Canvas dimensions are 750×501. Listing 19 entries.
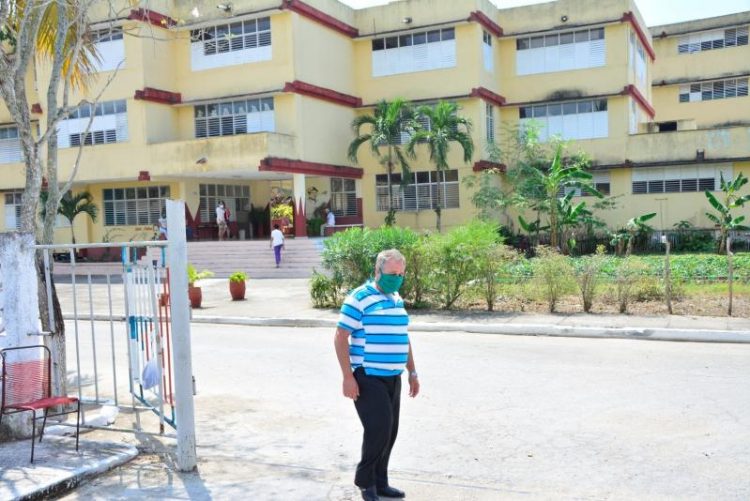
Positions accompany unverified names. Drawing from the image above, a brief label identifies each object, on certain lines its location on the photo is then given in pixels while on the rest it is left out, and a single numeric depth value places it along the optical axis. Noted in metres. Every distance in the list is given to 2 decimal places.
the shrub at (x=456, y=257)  14.27
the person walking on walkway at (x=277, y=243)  25.58
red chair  6.11
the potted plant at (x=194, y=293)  17.19
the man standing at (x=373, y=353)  4.89
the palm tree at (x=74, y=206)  31.09
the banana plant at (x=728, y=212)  25.44
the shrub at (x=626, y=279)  13.52
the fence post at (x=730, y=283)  12.73
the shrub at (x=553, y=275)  13.85
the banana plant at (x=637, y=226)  27.97
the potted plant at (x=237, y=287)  18.56
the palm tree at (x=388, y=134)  29.33
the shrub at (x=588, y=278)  13.67
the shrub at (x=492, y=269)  14.28
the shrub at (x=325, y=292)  15.95
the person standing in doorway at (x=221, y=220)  31.55
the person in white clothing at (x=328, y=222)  31.56
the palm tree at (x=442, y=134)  28.52
